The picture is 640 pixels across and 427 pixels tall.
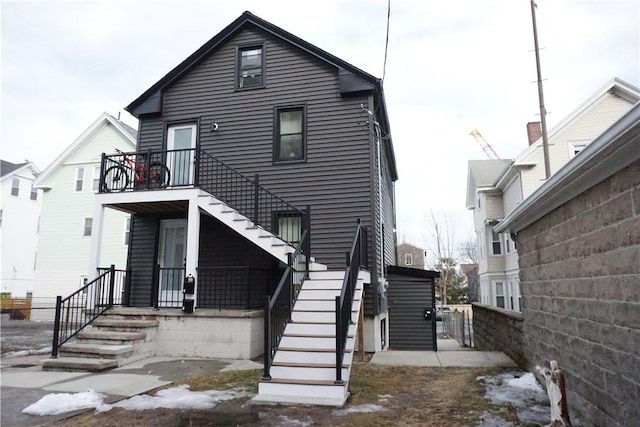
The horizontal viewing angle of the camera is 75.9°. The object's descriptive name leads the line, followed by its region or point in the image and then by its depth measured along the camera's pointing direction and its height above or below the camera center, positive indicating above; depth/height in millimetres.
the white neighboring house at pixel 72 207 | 19156 +3553
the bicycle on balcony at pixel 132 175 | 10008 +2674
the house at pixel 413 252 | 61188 +4694
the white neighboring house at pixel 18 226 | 26656 +3651
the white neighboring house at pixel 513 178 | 16078 +4866
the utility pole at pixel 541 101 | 13359 +5863
